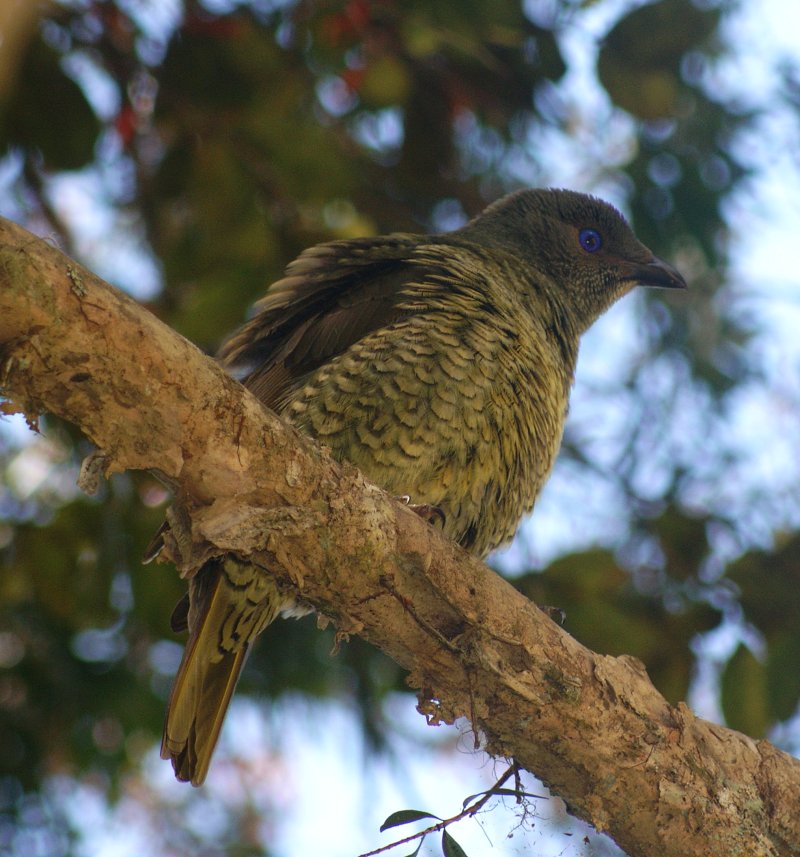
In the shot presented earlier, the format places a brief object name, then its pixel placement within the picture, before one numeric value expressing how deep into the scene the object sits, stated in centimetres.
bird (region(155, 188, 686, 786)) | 578
